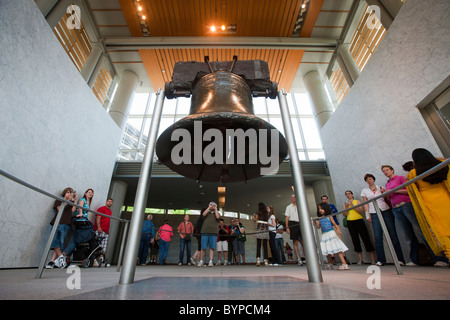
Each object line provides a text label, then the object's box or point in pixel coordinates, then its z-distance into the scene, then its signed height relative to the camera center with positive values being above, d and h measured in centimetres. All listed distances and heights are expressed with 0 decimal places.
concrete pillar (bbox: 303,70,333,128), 776 +580
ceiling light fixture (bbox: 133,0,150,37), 625 +691
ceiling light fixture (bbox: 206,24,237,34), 680 +682
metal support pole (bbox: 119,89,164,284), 122 +33
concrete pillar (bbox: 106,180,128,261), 695 +200
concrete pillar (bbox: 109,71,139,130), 772 +581
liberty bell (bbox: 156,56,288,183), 139 +78
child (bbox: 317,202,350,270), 353 +29
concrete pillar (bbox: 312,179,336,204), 770 +236
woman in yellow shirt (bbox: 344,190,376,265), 423 +56
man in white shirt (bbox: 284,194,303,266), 499 +83
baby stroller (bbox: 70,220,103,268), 401 +35
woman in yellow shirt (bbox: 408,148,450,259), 184 +47
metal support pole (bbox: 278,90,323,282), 127 +30
